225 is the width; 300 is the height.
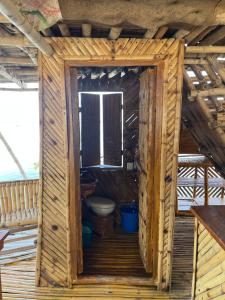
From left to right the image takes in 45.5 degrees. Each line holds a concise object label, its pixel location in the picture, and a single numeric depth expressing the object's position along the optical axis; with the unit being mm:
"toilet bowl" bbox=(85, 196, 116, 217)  5019
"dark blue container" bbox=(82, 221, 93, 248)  4559
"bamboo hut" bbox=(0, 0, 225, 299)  2271
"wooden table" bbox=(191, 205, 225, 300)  2008
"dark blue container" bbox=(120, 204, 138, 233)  5223
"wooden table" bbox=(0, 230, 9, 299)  2164
